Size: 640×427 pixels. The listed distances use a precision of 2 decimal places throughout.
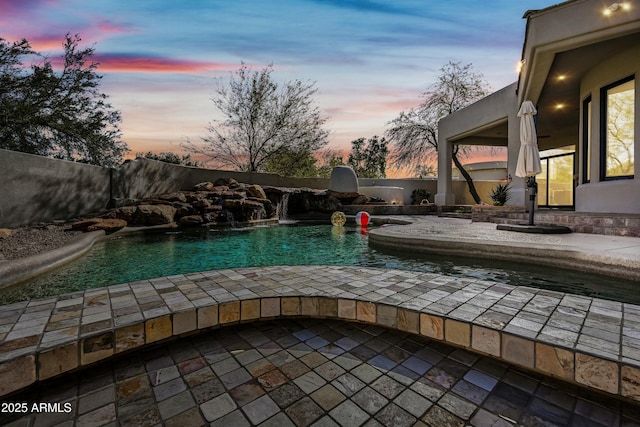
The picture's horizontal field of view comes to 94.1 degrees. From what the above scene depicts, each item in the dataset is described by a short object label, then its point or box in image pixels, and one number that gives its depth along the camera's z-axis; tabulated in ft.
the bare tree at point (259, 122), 60.90
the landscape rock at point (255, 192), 40.14
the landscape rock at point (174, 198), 33.17
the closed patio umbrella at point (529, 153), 19.53
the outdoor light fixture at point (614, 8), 16.68
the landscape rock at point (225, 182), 43.72
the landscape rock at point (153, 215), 27.83
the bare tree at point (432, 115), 58.03
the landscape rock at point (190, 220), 30.35
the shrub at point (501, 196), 34.44
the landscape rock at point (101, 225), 23.29
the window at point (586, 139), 24.82
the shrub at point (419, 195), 63.77
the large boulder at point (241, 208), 34.35
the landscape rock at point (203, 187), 39.96
